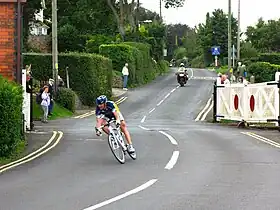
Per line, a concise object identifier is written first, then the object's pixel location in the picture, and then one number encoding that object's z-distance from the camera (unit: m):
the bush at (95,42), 63.58
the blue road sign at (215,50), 67.00
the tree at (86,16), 66.25
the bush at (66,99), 37.66
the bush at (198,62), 105.88
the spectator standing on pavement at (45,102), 30.00
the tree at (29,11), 55.19
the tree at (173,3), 69.50
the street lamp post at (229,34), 44.61
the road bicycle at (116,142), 15.52
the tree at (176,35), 137.00
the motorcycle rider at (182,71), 54.61
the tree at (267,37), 92.81
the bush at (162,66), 75.94
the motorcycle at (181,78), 54.97
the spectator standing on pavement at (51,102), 33.34
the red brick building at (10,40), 20.59
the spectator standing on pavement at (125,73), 51.34
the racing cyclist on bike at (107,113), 15.66
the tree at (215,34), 98.06
